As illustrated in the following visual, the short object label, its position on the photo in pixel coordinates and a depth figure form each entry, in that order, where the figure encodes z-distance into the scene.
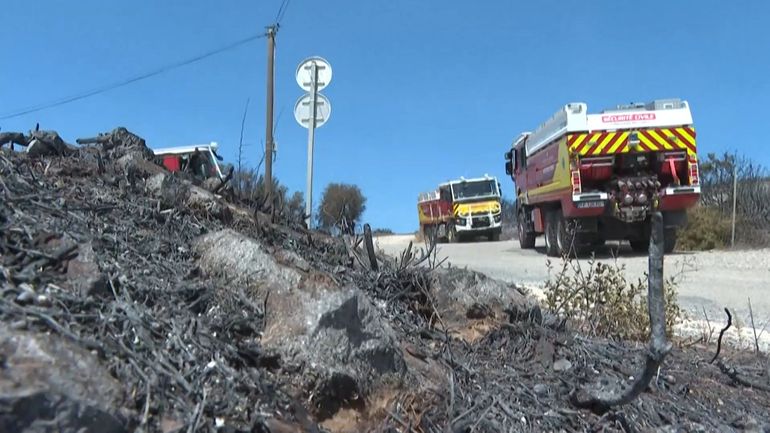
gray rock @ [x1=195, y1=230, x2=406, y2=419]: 2.56
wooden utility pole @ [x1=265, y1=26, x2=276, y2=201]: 15.91
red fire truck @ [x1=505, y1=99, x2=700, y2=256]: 14.80
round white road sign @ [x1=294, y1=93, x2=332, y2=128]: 8.59
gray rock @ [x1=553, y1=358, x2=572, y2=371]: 3.54
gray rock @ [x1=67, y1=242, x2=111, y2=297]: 2.36
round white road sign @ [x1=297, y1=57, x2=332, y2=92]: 8.63
